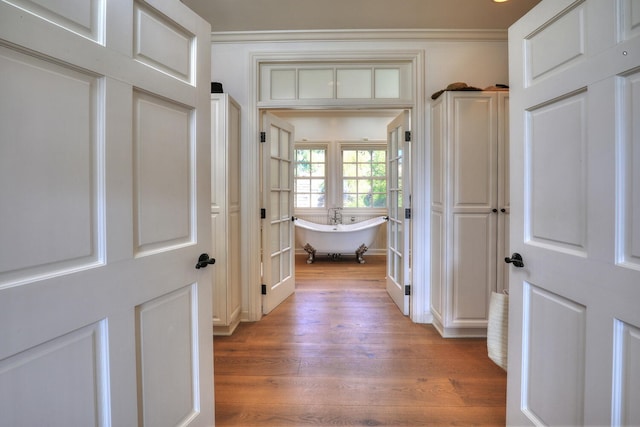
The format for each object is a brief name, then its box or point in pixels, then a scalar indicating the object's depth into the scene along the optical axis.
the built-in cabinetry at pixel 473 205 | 2.35
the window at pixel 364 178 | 5.75
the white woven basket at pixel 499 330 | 1.51
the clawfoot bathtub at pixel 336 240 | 4.97
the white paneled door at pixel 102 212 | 0.67
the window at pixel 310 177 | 5.75
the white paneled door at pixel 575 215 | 0.84
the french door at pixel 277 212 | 2.83
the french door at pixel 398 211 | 2.79
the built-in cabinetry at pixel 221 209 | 2.40
